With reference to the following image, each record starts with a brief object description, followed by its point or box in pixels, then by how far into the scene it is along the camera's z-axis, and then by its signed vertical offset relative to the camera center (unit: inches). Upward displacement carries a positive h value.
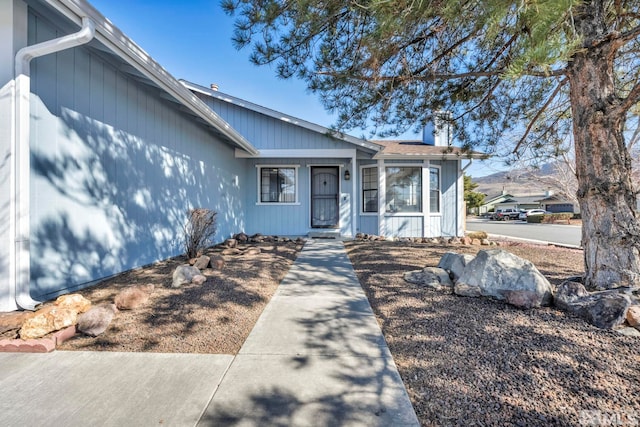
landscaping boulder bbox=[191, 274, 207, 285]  163.9 -37.6
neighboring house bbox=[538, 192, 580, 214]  1859.0 +48.4
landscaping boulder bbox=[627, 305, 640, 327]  103.1 -37.0
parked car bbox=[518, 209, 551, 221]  1363.2 -16.5
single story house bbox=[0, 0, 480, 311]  115.7 +37.9
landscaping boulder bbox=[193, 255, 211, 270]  199.9 -34.2
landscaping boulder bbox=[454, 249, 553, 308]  128.3 -32.5
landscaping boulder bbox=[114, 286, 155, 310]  125.3 -37.3
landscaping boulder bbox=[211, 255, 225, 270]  202.3 -34.7
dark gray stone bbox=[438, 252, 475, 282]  168.4 -30.6
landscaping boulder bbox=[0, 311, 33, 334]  103.1 -38.4
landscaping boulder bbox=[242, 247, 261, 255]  262.1 -35.0
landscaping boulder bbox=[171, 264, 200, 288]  159.0 -34.7
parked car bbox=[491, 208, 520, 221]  1512.3 -17.8
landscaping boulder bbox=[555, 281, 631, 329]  105.1 -35.2
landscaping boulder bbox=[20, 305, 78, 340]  97.9 -37.6
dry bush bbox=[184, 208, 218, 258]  226.1 -13.2
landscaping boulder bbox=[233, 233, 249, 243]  344.5 -29.5
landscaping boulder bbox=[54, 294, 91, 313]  110.3 -34.2
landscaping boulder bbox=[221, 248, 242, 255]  266.4 -35.5
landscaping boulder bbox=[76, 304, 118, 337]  105.1 -39.3
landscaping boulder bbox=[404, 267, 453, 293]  159.3 -37.4
